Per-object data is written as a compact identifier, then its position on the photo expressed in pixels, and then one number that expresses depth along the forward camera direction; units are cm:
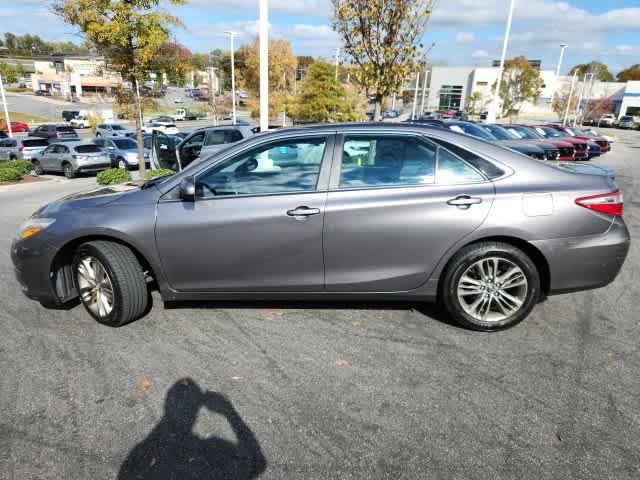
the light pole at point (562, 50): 3819
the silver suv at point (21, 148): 2144
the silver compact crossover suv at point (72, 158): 1770
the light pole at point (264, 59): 878
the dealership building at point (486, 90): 6762
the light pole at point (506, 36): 2251
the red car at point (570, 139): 1794
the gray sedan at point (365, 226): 353
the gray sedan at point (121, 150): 1961
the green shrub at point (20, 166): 1597
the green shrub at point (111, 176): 1330
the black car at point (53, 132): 3334
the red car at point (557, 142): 1678
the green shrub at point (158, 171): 1225
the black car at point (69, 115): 5259
